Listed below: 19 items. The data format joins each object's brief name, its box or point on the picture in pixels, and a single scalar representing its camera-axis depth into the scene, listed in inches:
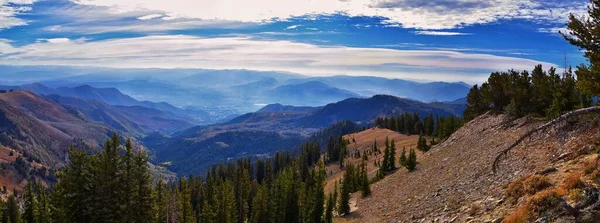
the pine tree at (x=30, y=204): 2331.4
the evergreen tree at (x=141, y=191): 1489.9
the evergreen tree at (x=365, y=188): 2751.0
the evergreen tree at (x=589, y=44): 772.6
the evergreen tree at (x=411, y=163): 2691.9
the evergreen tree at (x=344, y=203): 2532.0
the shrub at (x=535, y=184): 892.6
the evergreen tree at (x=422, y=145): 3828.7
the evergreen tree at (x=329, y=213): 2462.4
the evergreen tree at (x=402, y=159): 3271.4
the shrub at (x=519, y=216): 721.6
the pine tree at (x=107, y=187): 1427.2
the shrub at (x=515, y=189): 925.0
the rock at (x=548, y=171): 1016.2
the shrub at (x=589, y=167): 830.3
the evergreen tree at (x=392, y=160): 3474.4
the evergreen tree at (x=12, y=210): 3106.8
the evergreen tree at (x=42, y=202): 2107.3
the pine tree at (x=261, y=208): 2817.4
